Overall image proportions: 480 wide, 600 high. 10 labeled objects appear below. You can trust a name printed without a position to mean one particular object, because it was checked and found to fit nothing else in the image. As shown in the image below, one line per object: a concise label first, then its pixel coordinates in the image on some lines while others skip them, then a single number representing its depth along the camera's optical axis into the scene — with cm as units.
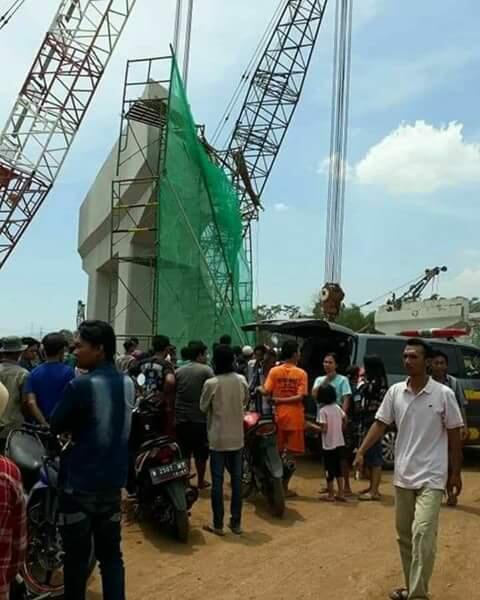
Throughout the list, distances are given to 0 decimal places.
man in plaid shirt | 238
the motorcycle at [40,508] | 458
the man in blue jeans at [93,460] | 382
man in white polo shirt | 454
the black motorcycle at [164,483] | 604
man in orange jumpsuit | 793
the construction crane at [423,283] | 4979
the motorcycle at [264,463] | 710
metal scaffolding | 1908
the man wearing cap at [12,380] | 588
